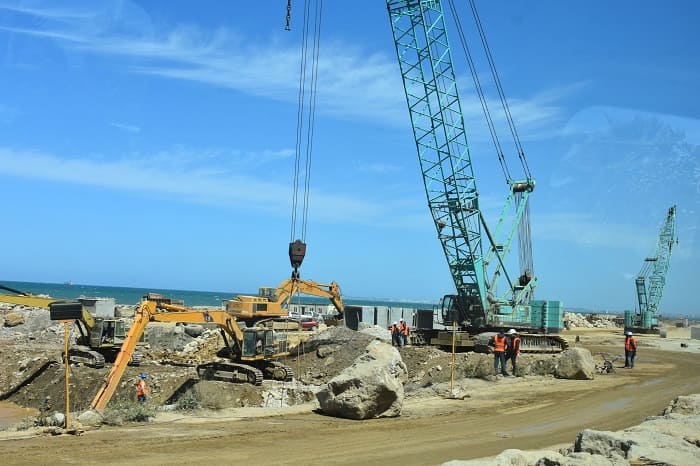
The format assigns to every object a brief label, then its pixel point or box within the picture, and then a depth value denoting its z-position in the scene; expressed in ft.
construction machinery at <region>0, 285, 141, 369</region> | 79.05
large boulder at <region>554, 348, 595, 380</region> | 70.23
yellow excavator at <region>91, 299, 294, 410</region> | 63.77
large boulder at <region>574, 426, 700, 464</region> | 25.76
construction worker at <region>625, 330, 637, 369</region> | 84.22
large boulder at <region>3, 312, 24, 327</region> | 135.54
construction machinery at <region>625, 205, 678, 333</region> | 237.04
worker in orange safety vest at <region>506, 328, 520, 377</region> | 71.99
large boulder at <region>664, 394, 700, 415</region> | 41.27
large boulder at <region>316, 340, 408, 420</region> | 43.04
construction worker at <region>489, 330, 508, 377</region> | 70.44
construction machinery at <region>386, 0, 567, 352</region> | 106.22
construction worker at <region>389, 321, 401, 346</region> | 99.76
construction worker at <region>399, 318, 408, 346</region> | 98.89
